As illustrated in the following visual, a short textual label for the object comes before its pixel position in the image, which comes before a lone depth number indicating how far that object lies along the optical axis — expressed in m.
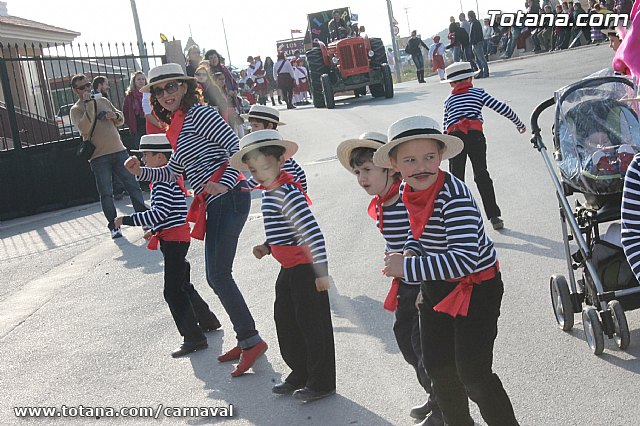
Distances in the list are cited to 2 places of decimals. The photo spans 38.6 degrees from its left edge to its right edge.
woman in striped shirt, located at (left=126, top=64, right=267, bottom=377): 5.96
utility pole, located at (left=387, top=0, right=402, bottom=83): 53.09
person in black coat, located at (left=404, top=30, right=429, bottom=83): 34.69
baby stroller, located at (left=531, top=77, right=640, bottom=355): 5.21
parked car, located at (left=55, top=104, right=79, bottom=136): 16.09
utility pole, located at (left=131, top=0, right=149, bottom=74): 27.31
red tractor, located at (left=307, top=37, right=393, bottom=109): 26.80
